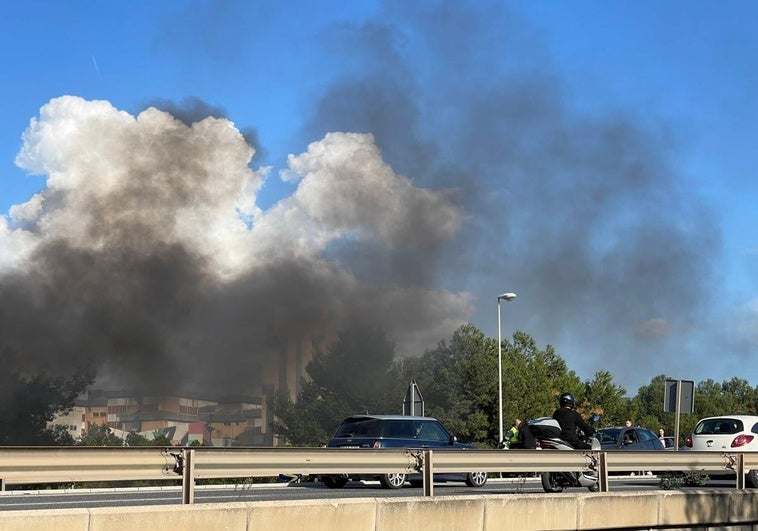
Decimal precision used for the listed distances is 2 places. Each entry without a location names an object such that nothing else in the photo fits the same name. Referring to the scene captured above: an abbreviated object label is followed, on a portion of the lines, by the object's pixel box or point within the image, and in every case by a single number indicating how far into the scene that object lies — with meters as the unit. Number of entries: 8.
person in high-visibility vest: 22.01
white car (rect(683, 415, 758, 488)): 19.81
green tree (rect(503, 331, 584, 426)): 67.50
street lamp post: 44.02
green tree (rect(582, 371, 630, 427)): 82.29
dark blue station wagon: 19.28
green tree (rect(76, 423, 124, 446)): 54.91
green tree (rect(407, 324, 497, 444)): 66.75
